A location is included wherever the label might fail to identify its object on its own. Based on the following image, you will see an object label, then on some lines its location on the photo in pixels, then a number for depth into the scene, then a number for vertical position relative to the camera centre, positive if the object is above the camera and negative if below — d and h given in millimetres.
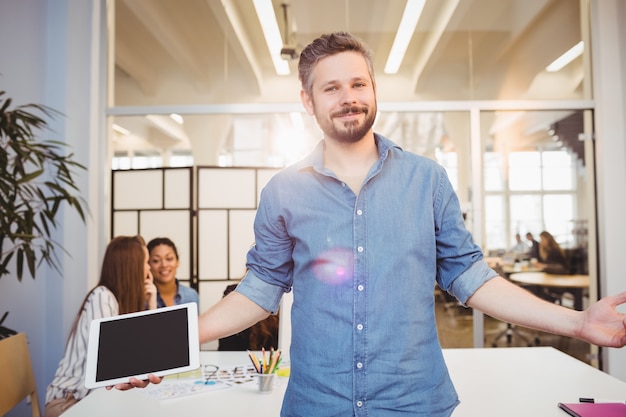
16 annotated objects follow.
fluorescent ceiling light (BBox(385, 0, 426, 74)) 4145 +1574
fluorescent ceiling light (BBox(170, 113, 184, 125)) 4156 +871
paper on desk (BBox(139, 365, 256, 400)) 1925 -652
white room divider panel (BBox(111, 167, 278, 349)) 4141 +48
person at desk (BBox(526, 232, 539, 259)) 4062 -193
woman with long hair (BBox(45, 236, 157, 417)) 2402 -440
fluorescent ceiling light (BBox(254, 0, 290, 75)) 4156 +1593
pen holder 1916 -618
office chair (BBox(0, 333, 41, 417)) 2109 -667
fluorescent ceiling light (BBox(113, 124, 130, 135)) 4195 +787
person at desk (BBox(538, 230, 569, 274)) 4066 -267
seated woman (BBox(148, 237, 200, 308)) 3820 -399
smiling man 1195 -122
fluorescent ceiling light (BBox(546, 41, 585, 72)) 4094 +1352
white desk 1701 -637
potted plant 2697 +192
